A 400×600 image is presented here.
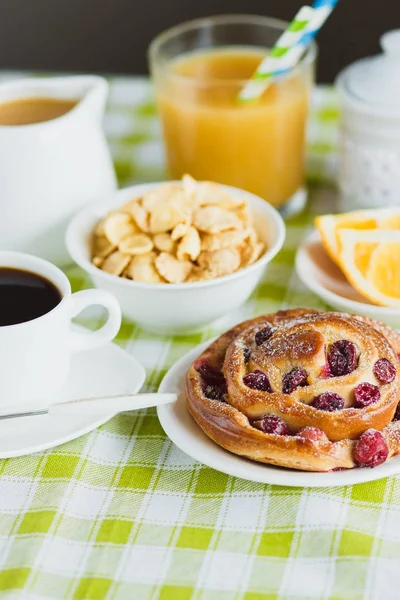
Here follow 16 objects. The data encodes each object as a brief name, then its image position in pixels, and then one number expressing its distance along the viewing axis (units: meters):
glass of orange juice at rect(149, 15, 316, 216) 0.87
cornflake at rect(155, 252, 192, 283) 0.76
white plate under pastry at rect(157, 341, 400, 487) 0.63
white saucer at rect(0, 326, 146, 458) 0.68
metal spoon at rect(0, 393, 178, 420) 0.67
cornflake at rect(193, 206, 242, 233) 0.77
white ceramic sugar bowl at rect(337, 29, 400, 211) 0.84
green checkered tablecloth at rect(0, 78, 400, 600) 0.60
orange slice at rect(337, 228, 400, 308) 0.77
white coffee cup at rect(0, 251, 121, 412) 0.67
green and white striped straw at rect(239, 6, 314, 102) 0.82
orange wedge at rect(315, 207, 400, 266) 0.80
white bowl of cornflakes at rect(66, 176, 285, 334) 0.75
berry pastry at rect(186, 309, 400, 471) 0.63
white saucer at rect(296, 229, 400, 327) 0.75
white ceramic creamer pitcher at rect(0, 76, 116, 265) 0.81
